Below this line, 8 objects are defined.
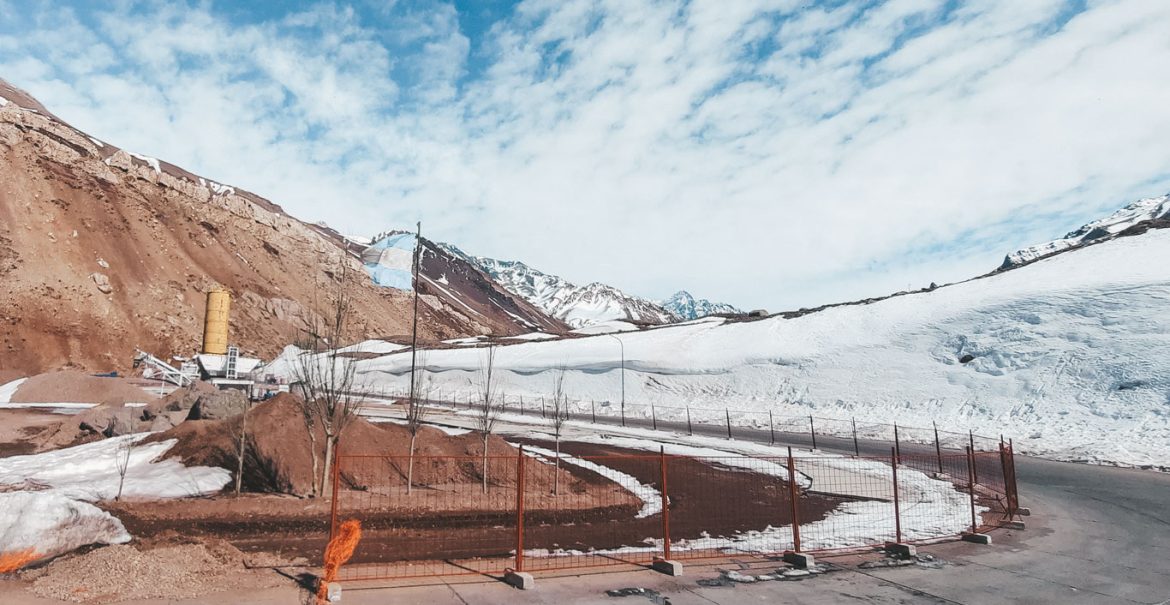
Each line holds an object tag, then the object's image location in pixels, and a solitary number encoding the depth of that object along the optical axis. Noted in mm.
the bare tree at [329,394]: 15492
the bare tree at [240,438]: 15180
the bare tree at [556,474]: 17262
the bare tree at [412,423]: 16728
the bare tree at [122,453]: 17002
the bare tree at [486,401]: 18312
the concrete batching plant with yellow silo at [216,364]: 44906
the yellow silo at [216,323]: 63531
